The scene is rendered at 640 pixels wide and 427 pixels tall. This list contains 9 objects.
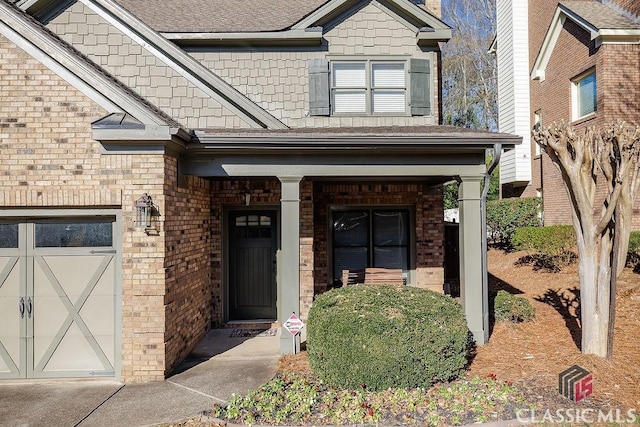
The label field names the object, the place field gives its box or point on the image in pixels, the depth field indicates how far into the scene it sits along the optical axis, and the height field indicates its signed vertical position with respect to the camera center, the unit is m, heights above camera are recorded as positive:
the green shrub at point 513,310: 7.26 -1.54
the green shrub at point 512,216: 14.92 +0.31
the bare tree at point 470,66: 26.67 +10.70
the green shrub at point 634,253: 9.16 -0.68
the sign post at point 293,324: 6.10 -1.48
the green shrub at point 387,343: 4.70 -1.40
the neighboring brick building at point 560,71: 11.36 +5.08
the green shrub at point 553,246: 11.00 -0.61
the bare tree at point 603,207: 5.35 +0.26
